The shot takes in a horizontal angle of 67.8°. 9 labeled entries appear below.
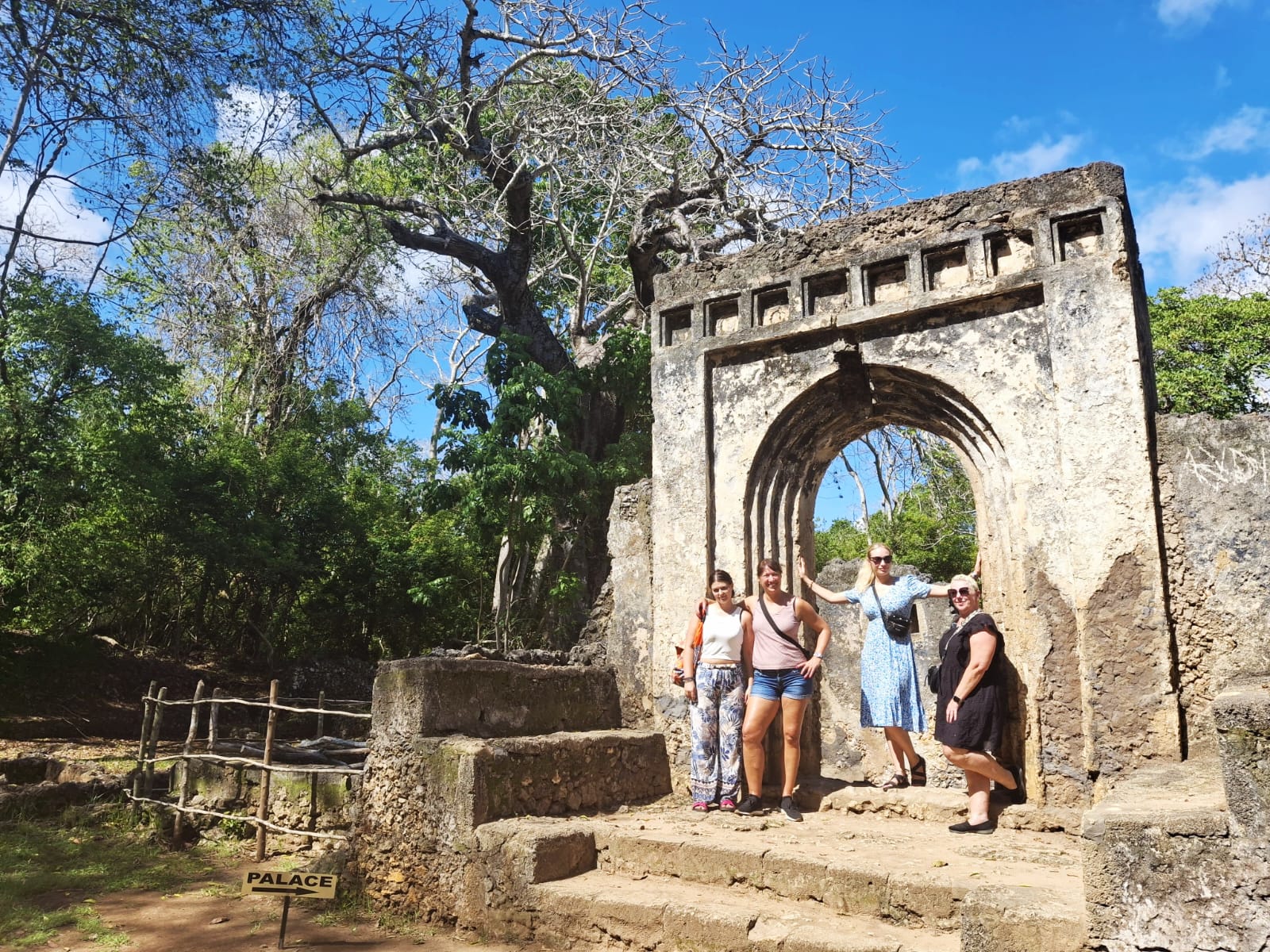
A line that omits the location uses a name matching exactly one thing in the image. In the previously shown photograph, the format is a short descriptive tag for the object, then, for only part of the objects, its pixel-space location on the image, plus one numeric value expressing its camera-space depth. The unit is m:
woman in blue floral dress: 6.26
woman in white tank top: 6.12
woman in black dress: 5.41
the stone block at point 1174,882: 3.13
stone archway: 5.47
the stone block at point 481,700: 5.63
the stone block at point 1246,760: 3.14
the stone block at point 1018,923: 3.35
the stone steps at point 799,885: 3.62
